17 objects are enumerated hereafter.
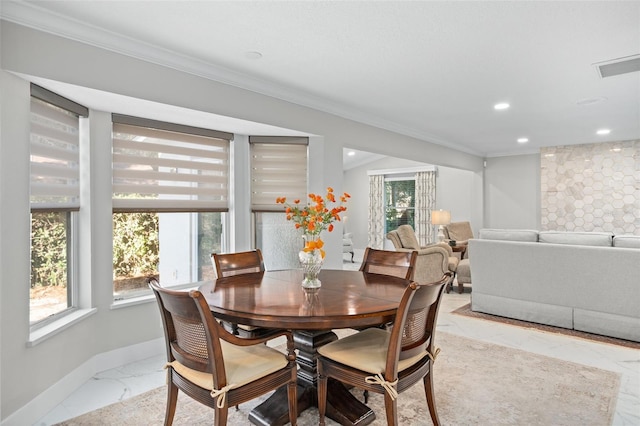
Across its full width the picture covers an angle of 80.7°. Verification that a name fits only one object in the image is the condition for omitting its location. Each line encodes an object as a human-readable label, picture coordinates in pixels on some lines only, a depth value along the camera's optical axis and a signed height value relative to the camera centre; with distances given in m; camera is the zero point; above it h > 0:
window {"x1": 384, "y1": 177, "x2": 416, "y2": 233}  9.60 +0.34
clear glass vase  2.41 -0.32
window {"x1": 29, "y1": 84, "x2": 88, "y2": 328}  2.46 +0.11
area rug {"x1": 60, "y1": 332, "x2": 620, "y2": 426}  2.27 -1.23
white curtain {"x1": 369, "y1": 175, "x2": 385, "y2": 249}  9.95 +0.08
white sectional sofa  3.54 -0.67
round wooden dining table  1.84 -0.48
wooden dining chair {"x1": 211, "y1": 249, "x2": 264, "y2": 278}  2.89 -0.38
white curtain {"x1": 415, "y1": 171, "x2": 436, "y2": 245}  9.12 +0.26
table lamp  7.29 -0.07
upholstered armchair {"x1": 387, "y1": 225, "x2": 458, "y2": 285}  5.28 -0.70
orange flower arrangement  2.37 -0.01
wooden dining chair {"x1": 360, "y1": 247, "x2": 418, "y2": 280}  2.84 -0.38
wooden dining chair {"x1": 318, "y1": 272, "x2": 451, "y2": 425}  1.80 -0.74
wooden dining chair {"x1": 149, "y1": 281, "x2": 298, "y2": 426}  1.68 -0.74
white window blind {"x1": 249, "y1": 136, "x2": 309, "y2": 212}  4.13 +0.50
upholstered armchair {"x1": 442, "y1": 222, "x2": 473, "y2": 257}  7.23 -0.35
